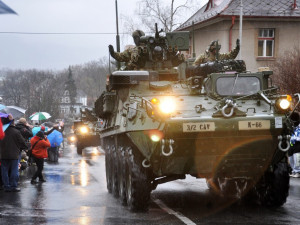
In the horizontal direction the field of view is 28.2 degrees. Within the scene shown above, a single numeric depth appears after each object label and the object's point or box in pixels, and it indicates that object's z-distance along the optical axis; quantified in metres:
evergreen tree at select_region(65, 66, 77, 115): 106.75
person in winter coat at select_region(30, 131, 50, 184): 15.02
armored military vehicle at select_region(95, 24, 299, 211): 8.91
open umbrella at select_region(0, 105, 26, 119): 16.48
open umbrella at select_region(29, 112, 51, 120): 28.94
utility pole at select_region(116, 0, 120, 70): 16.96
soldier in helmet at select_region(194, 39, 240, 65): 12.43
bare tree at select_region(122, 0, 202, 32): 37.22
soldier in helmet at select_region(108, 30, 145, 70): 12.62
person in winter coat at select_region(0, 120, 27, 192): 13.16
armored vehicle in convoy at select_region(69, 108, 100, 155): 28.00
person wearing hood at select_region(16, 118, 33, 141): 16.41
